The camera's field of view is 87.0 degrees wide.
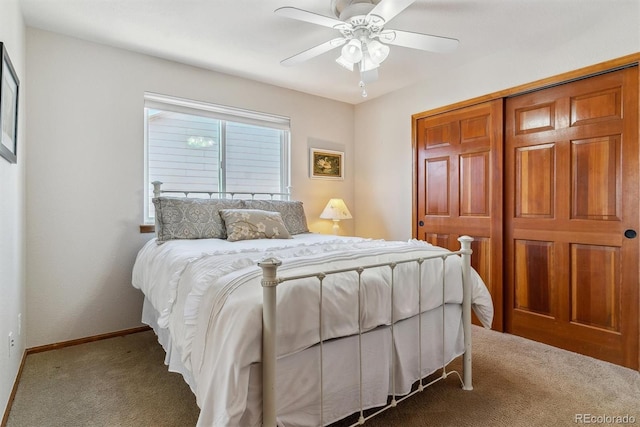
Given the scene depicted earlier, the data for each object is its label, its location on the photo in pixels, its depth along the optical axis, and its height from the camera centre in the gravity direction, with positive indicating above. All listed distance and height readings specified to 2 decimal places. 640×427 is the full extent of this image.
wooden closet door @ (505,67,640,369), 2.24 -0.04
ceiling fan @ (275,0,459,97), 1.83 +1.05
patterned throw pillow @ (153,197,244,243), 2.54 -0.06
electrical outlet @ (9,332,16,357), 1.84 -0.72
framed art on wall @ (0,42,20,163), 1.61 +0.55
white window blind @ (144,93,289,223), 3.05 +0.64
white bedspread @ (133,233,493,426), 1.11 -0.38
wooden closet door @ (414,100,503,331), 2.91 +0.26
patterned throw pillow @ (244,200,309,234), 3.13 +0.02
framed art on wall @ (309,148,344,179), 3.97 +0.58
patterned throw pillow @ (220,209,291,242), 2.63 -0.10
